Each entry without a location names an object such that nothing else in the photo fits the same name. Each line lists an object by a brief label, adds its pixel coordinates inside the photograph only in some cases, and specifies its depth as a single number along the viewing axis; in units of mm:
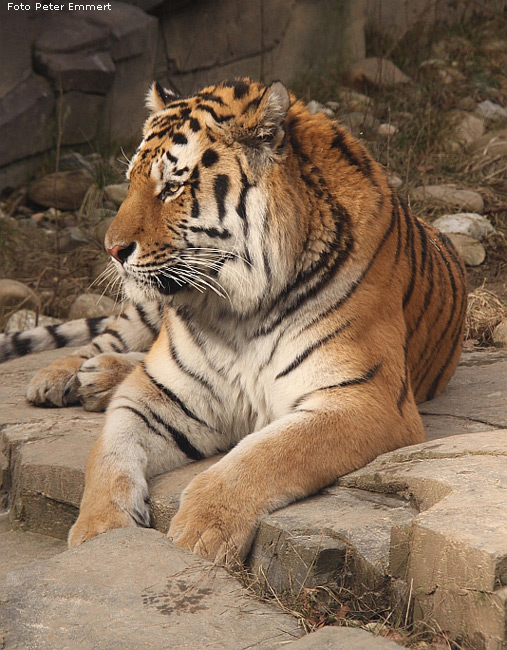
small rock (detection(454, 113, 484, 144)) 13867
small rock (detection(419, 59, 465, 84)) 15680
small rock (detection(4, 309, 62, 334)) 9711
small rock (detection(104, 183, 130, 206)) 12187
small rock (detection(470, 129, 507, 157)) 13359
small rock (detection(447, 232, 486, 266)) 11448
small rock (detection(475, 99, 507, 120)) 14812
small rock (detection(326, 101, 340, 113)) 14258
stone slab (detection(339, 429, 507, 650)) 3379
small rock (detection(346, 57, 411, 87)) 15039
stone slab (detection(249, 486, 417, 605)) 3998
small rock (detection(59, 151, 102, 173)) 12625
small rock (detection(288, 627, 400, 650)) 3289
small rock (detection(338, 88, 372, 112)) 14156
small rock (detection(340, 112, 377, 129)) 13211
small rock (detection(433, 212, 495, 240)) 11695
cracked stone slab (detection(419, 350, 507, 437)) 5910
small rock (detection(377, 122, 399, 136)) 13328
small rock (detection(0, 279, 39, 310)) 9914
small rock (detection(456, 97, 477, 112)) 14906
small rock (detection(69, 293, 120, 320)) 10273
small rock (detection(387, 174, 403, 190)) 12471
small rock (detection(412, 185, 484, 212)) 12328
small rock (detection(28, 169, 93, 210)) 12273
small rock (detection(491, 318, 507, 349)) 8469
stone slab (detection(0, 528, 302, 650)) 3492
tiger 4828
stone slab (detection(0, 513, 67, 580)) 5074
